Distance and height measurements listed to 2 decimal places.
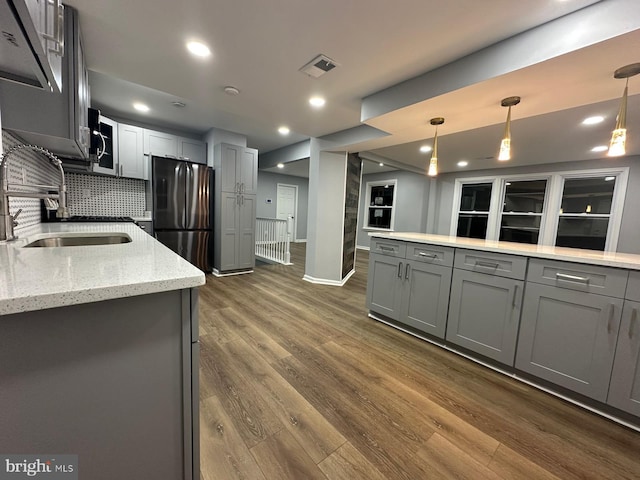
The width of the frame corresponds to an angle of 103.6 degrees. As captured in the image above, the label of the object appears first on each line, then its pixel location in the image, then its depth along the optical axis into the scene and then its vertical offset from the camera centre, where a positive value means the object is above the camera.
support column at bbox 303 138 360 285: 4.04 +0.07
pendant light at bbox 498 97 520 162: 1.92 +0.69
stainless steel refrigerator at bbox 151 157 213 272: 3.80 +0.06
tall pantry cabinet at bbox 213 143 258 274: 4.21 +0.10
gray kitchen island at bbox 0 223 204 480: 0.62 -0.45
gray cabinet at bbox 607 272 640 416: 1.44 -0.71
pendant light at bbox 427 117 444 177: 2.45 +0.65
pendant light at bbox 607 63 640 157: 1.46 +0.64
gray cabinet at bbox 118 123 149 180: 3.70 +0.81
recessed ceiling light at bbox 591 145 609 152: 3.85 +1.32
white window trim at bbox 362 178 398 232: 7.46 +0.58
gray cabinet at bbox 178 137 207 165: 4.26 +1.06
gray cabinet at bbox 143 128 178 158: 3.90 +1.05
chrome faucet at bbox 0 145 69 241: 1.15 +0.03
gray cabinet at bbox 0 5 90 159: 1.36 +0.55
